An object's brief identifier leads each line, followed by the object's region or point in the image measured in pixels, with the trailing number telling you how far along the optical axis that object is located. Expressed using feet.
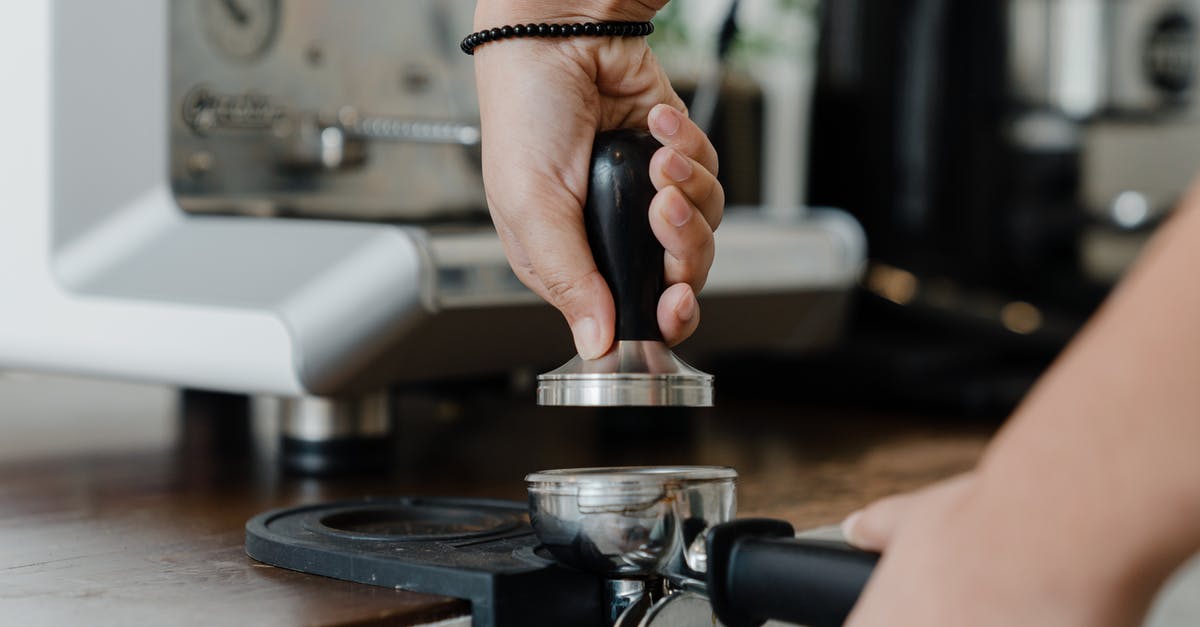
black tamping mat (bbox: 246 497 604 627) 2.32
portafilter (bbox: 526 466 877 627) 2.21
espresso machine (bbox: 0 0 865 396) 3.05
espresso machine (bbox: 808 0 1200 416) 4.45
